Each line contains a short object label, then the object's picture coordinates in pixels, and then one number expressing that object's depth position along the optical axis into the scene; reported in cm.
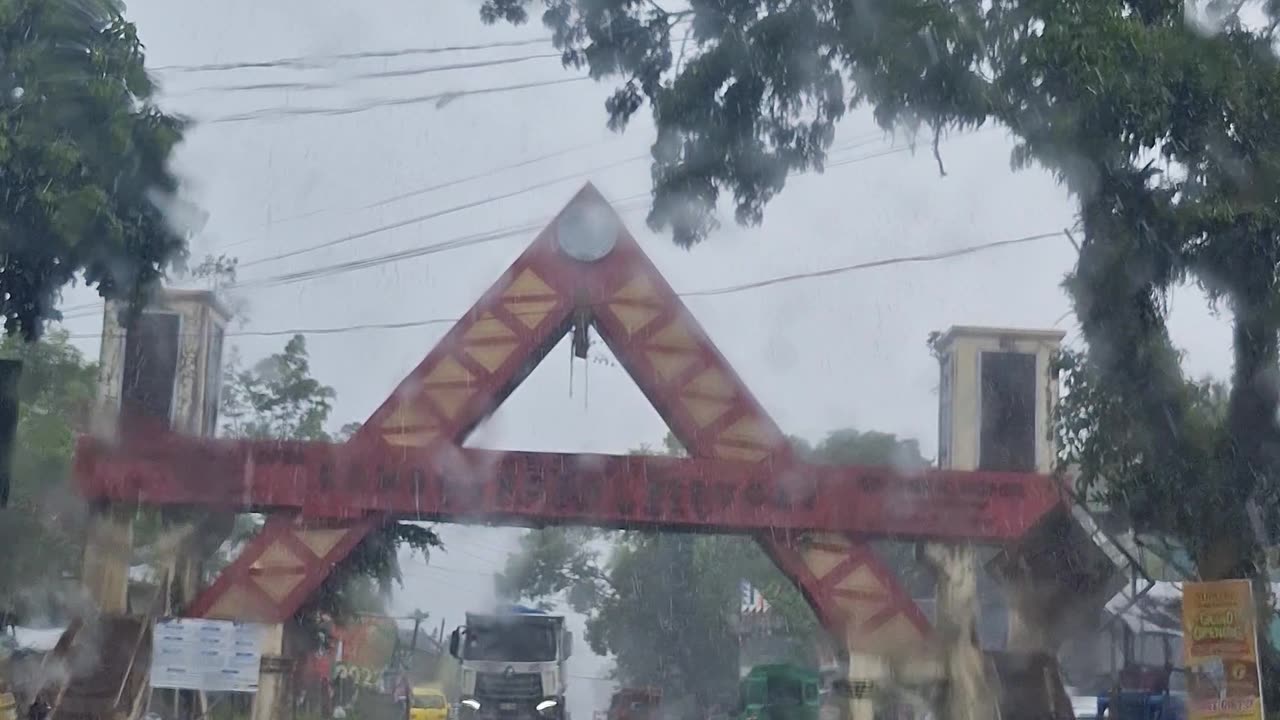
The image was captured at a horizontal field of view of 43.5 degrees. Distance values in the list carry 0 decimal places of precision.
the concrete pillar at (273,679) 2398
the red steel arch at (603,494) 2336
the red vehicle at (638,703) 4028
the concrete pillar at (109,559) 2345
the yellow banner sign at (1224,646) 1391
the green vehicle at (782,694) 3328
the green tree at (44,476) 2204
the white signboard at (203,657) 2120
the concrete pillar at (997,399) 3095
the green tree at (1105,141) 1271
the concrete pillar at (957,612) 2345
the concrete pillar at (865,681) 2355
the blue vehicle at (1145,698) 2183
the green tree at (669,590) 5644
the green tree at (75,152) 1548
